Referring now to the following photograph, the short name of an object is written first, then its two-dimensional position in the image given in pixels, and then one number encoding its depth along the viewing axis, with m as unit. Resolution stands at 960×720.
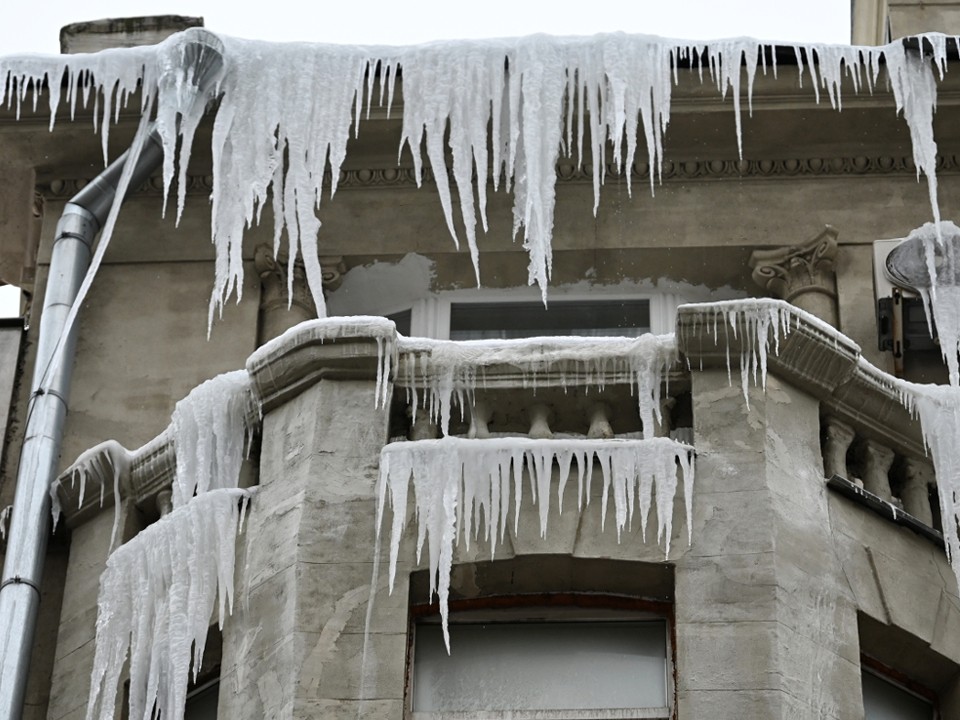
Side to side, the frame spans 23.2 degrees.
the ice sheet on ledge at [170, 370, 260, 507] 14.12
